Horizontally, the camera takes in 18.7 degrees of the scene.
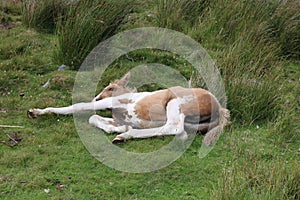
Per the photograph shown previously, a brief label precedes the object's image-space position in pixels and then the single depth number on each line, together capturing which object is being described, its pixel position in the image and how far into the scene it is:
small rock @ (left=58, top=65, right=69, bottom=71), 13.87
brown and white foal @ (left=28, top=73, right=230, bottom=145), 10.76
